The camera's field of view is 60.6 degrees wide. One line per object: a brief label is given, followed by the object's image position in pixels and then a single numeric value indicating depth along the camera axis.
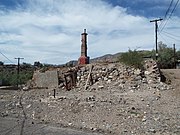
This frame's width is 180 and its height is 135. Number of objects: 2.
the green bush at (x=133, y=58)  12.79
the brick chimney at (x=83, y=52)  15.48
